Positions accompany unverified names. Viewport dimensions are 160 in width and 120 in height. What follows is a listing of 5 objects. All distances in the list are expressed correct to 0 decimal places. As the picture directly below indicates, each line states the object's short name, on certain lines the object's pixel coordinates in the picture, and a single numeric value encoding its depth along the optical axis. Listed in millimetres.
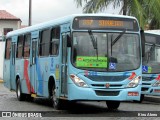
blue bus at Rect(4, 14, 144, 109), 14312
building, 70812
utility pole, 37234
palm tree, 27812
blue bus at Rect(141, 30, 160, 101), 20094
